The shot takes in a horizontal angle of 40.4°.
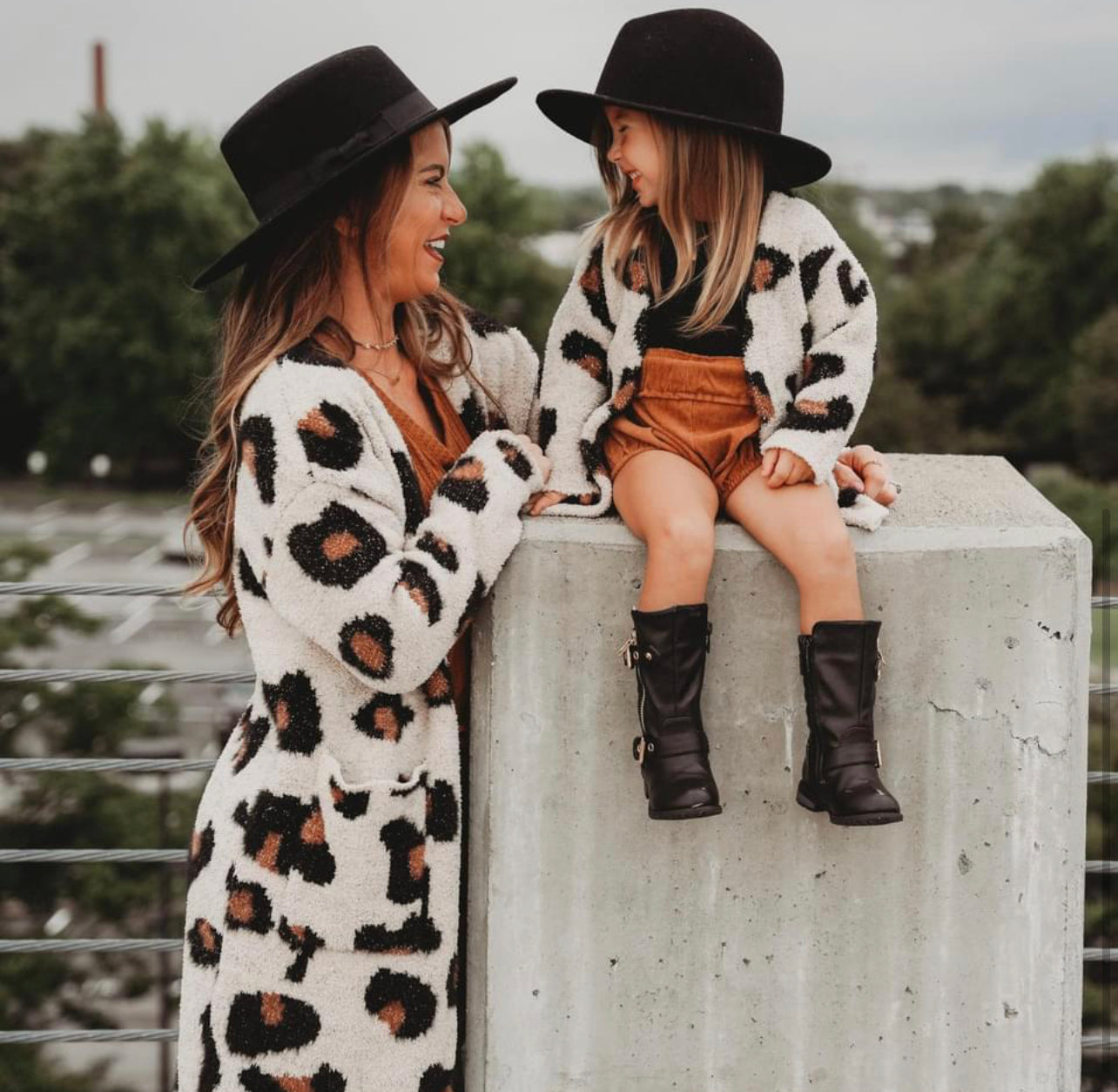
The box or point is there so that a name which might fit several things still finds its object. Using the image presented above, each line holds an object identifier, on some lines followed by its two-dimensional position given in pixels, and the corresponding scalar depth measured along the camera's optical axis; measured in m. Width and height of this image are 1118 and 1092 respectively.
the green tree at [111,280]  40.47
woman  2.29
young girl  2.25
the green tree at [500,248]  41.31
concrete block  2.33
